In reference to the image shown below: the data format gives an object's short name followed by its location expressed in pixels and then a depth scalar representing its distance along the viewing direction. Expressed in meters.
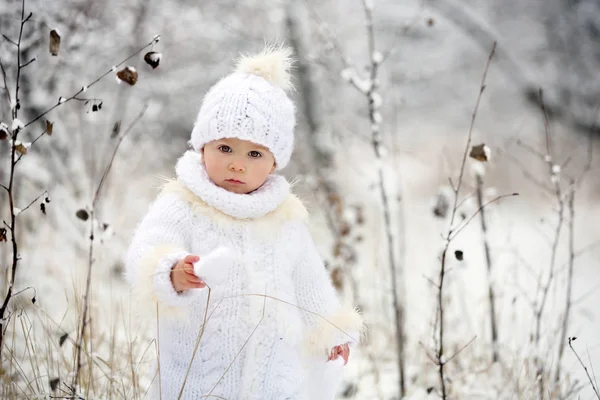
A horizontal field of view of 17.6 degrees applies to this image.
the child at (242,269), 2.99
